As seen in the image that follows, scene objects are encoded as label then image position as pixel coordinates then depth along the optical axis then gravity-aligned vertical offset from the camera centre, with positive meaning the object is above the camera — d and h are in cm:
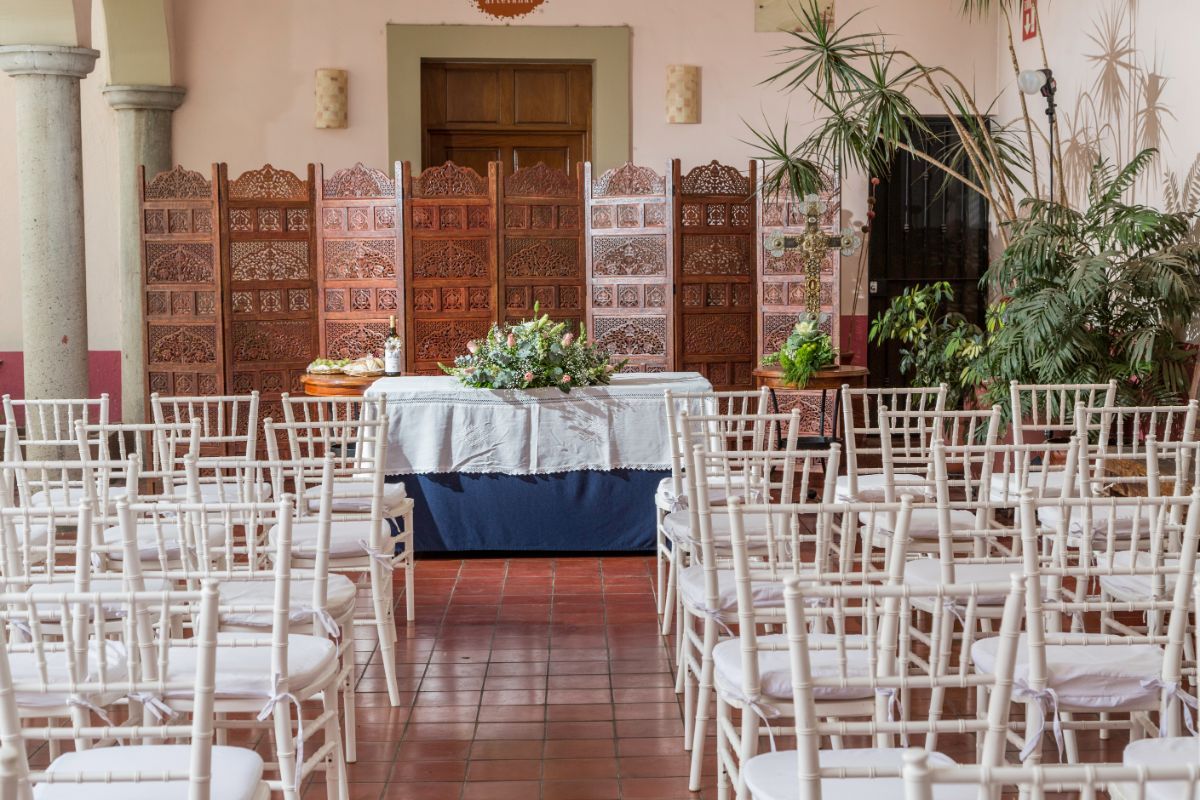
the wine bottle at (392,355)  756 -18
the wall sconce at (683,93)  1016 +181
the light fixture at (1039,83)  770 +142
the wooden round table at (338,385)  752 -36
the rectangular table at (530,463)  604 -66
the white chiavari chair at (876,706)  196 -65
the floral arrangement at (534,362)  607 -18
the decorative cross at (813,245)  870 +52
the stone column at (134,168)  982 +121
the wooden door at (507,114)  1041 +170
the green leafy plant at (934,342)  785 -13
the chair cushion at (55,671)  277 -76
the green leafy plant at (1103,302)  626 +9
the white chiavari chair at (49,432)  746 -62
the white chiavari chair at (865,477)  471 -64
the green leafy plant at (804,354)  802 -20
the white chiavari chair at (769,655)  249 -74
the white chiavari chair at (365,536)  416 -72
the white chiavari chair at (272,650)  264 -77
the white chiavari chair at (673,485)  475 -62
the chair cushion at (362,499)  496 -69
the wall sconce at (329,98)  1003 +176
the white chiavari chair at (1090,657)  251 -77
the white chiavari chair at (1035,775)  131 -49
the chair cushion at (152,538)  423 -73
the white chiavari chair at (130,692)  200 -68
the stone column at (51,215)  748 +66
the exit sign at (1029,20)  923 +217
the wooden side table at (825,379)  809 -37
